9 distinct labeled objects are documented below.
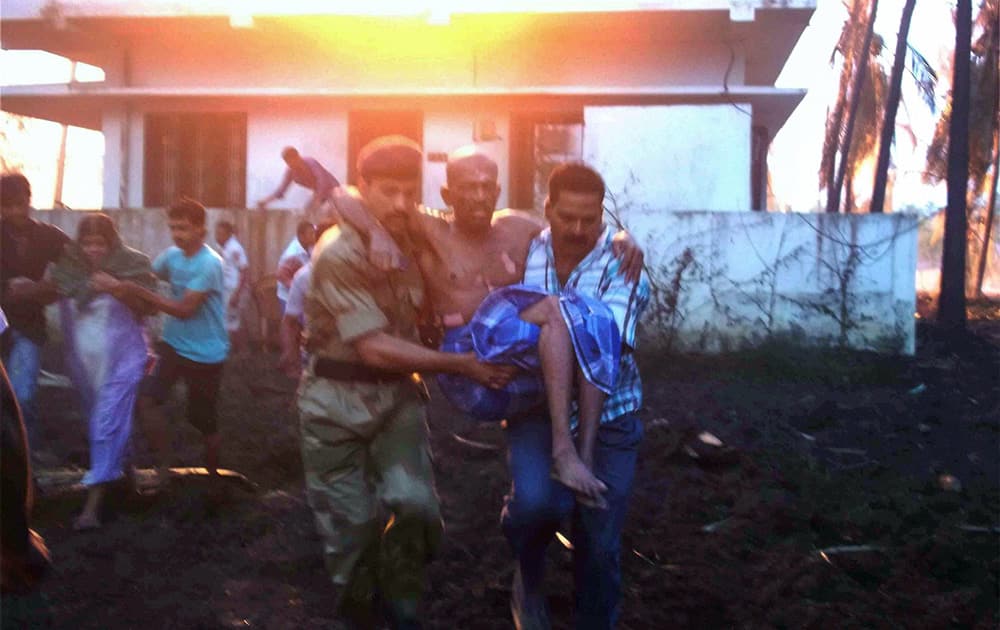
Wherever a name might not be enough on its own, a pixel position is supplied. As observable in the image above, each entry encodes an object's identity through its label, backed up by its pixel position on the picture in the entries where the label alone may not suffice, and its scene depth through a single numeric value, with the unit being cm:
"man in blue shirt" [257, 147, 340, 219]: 840
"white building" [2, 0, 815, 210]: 1354
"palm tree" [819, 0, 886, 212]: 2109
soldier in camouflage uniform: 373
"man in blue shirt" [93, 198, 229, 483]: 622
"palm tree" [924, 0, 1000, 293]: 1873
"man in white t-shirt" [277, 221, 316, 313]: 842
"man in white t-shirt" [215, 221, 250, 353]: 1190
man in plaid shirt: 382
